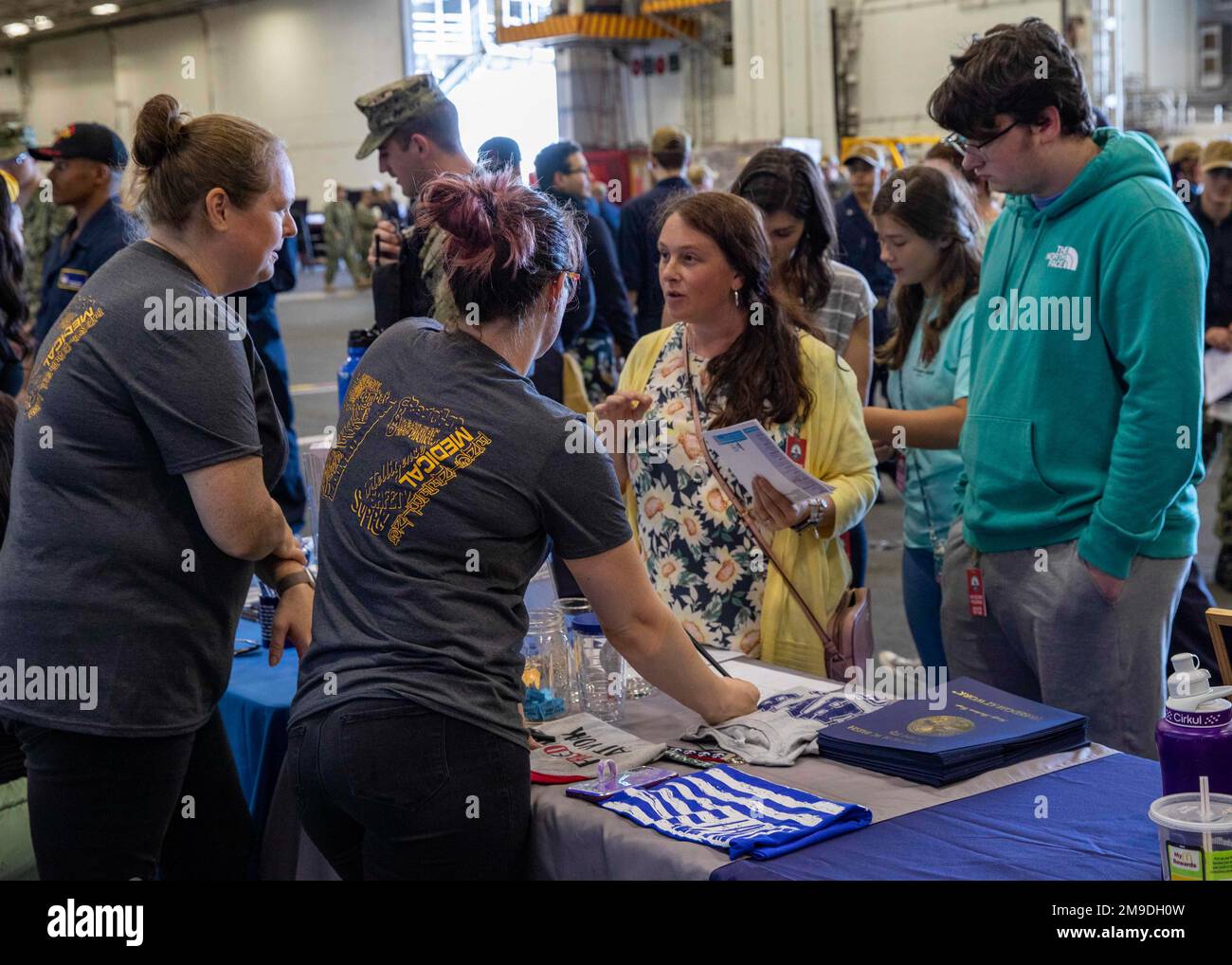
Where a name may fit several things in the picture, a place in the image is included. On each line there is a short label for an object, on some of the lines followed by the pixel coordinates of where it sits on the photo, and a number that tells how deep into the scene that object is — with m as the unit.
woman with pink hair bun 1.63
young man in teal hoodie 2.12
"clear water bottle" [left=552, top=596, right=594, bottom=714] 2.17
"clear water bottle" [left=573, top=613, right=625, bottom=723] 2.14
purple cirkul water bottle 1.42
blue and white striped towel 1.60
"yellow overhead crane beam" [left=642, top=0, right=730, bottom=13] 18.67
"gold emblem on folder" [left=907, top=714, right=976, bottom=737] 1.82
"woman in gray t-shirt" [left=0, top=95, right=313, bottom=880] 1.75
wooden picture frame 1.70
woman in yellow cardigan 2.58
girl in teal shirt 3.05
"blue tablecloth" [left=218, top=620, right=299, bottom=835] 2.39
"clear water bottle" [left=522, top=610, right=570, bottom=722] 2.16
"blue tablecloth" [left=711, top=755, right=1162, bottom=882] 1.52
